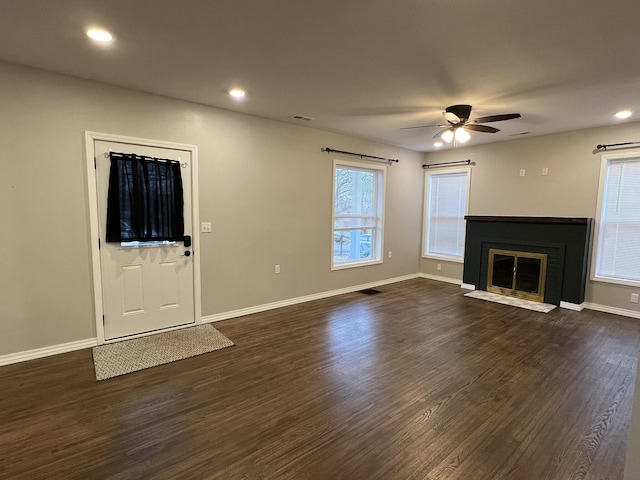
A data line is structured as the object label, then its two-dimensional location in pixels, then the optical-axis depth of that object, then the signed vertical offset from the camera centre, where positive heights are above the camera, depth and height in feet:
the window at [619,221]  14.25 -0.09
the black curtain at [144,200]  10.62 +0.33
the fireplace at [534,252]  15.16 -1.76
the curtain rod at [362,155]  16.11 +3.18
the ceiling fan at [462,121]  11.06 +3.39
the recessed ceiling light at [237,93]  10.65 +3.96
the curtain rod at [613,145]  13.98 +3.25
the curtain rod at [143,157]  10.47 +1.78
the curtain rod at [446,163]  19.44 +3.26
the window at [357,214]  17.58 +0.01
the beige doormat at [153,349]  9.38 -4.50
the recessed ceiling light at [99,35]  7.13 +3.89
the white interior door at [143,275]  10.62 -2.33
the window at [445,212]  20.19 +0.24
